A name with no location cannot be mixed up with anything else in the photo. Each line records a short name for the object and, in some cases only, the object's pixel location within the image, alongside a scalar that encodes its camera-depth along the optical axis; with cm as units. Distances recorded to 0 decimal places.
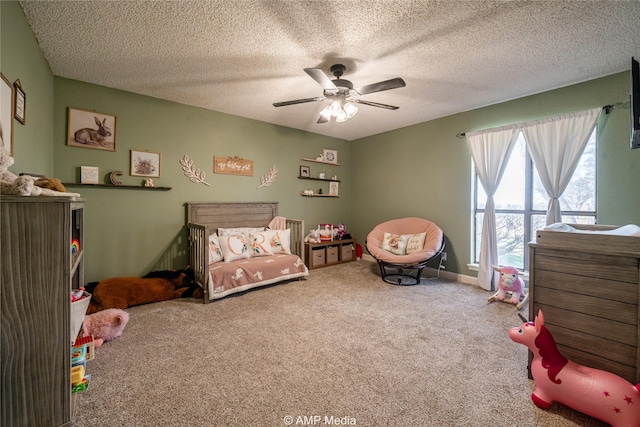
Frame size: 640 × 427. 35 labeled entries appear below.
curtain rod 252
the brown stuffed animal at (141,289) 259
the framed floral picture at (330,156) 493
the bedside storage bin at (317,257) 432
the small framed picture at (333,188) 505
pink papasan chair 337
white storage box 144
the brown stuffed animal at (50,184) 153
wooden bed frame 293
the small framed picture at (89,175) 281
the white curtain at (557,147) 270
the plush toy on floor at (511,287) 283
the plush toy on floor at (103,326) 198
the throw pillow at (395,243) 378
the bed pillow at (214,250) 321
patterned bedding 288
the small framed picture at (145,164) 313
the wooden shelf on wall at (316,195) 468
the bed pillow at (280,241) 378
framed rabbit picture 276
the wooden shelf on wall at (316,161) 466
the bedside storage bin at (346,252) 473
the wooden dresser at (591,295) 130
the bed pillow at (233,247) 328
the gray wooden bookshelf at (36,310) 107
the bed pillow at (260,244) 357
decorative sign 373
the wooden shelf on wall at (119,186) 278
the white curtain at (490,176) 326
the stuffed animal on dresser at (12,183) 104
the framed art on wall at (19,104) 171
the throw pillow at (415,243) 373
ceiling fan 216
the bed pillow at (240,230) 355
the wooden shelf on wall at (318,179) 461
